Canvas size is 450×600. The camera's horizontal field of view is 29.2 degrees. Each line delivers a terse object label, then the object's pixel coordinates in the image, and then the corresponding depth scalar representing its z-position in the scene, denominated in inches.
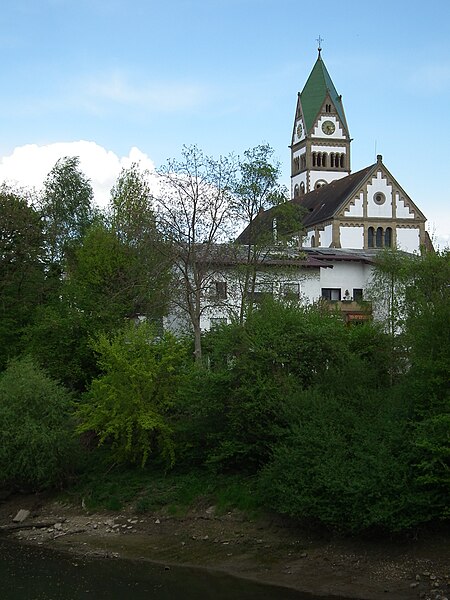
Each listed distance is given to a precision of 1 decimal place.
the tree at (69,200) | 2517.2
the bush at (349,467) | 1087.0
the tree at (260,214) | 1748.3
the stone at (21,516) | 1428.4
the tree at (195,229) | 1720.0
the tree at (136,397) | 1450.5
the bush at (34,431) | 1428.4
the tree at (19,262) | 2022.6
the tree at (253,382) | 1321.4
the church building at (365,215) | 3083.2
